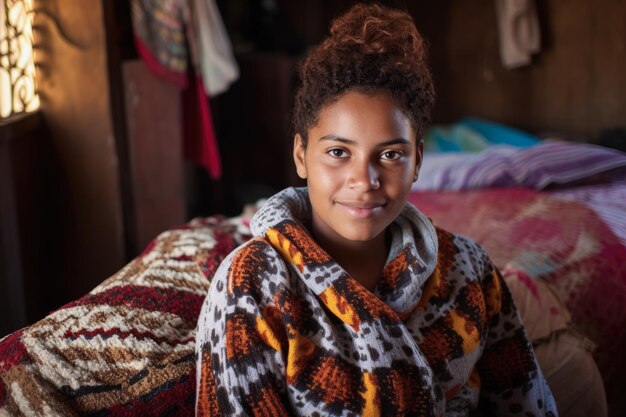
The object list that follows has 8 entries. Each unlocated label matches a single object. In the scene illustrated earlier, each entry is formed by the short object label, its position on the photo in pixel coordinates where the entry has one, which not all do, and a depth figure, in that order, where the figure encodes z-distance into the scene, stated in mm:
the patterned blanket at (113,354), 1225
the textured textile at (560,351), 1898
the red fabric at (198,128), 3305
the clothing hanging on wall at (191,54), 2949
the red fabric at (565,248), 2180
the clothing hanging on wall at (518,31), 4105
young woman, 1237
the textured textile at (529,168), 3064
